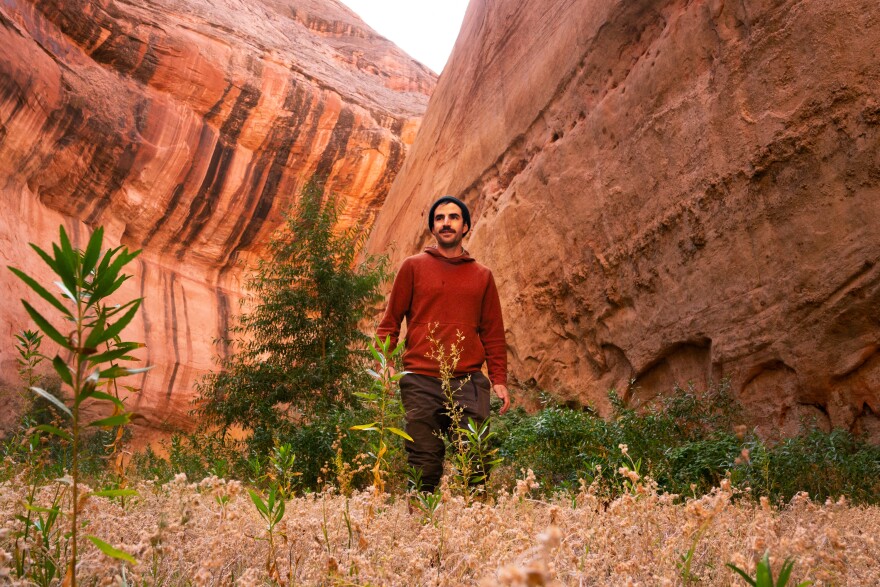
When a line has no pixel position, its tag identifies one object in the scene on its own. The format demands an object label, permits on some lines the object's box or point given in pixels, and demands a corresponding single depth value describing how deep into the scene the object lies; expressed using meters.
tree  9.52
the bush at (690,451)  3.98
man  3.37
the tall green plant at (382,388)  2.45
